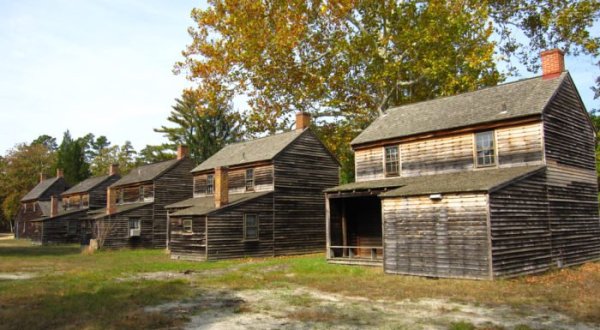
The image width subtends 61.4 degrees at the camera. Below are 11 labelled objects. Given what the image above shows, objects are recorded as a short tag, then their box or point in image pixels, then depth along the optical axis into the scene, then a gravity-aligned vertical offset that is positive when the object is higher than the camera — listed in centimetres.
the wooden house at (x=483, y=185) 1852 +134
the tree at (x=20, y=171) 8056 +863
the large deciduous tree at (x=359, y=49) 3466 +1229
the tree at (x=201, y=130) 6294 +1162
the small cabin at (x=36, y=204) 6351 +249
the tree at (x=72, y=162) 7806 +945
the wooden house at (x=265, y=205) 3031 +96
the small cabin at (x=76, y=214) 5225 +90
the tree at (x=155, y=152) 7257 +1043
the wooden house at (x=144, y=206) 4184 +135
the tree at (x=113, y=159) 8819 +1125
